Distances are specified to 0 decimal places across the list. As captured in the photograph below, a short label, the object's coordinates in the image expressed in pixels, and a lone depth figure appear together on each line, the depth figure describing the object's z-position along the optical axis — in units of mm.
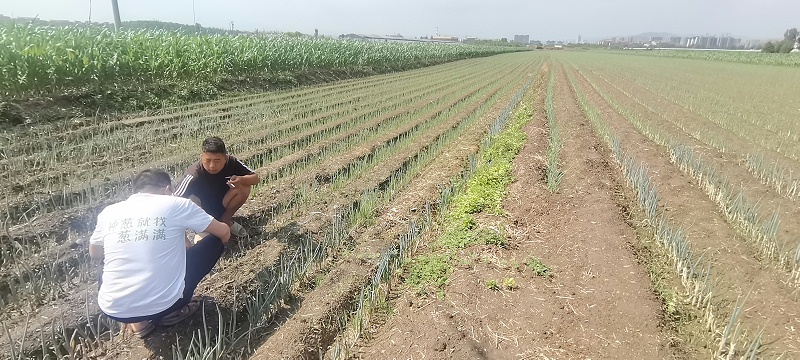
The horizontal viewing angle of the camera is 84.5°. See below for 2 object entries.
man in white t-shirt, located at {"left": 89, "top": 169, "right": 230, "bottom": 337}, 2666
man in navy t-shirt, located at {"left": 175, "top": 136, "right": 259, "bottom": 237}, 4059
